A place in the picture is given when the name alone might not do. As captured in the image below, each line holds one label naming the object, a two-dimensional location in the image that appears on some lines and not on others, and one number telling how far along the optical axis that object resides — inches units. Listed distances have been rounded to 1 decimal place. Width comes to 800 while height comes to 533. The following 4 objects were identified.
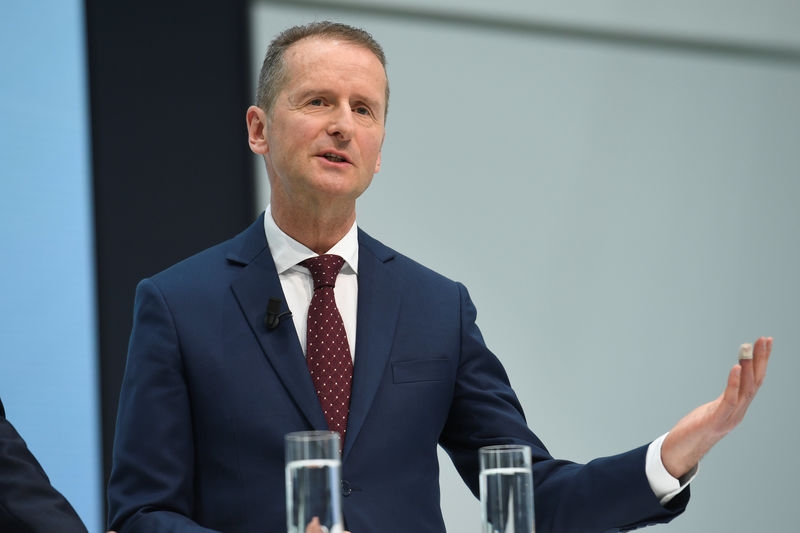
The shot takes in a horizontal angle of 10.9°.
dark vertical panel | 247.0
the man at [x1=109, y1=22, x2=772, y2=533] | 204.7
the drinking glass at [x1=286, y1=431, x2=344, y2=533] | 191.2
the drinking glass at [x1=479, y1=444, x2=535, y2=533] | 195.1
